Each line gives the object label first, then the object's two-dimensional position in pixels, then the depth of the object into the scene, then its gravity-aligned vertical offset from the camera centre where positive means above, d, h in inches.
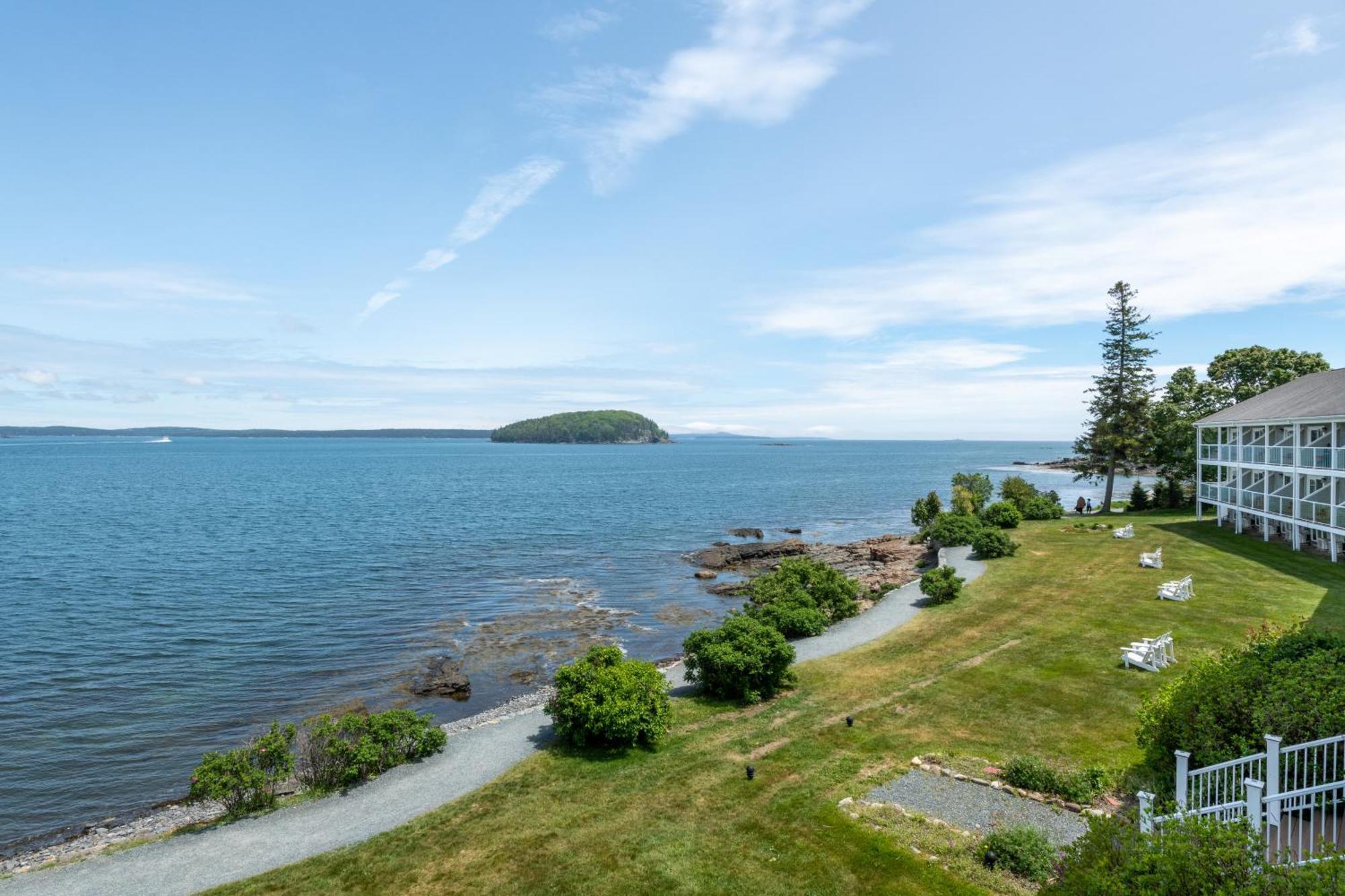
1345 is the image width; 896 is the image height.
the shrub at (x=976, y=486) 1993.6 -102.8
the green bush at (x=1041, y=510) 1835.6 -154.6
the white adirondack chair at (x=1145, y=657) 694.5 -210.6
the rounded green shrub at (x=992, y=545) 1328.7 -182.1
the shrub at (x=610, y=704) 604.1 -231.4
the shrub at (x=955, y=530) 1502.2 -174.6
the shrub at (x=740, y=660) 706.2 -219.9
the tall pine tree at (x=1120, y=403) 1931.6 +142.8
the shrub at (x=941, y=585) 1048.2 -208.0
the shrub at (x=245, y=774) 536.1 -260.7
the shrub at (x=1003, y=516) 1652.3 -155.8
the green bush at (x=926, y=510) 1820.9 -158.1
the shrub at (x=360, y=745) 577.9 -261.0
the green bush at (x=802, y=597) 934.4 -222.2
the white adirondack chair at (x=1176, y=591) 943.7 -192.8
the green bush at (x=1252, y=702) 349.7 -136.6
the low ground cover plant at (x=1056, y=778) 467.5 -231.3
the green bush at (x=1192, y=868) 221.9 -144.2
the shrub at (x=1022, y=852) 384.8 -232.9
